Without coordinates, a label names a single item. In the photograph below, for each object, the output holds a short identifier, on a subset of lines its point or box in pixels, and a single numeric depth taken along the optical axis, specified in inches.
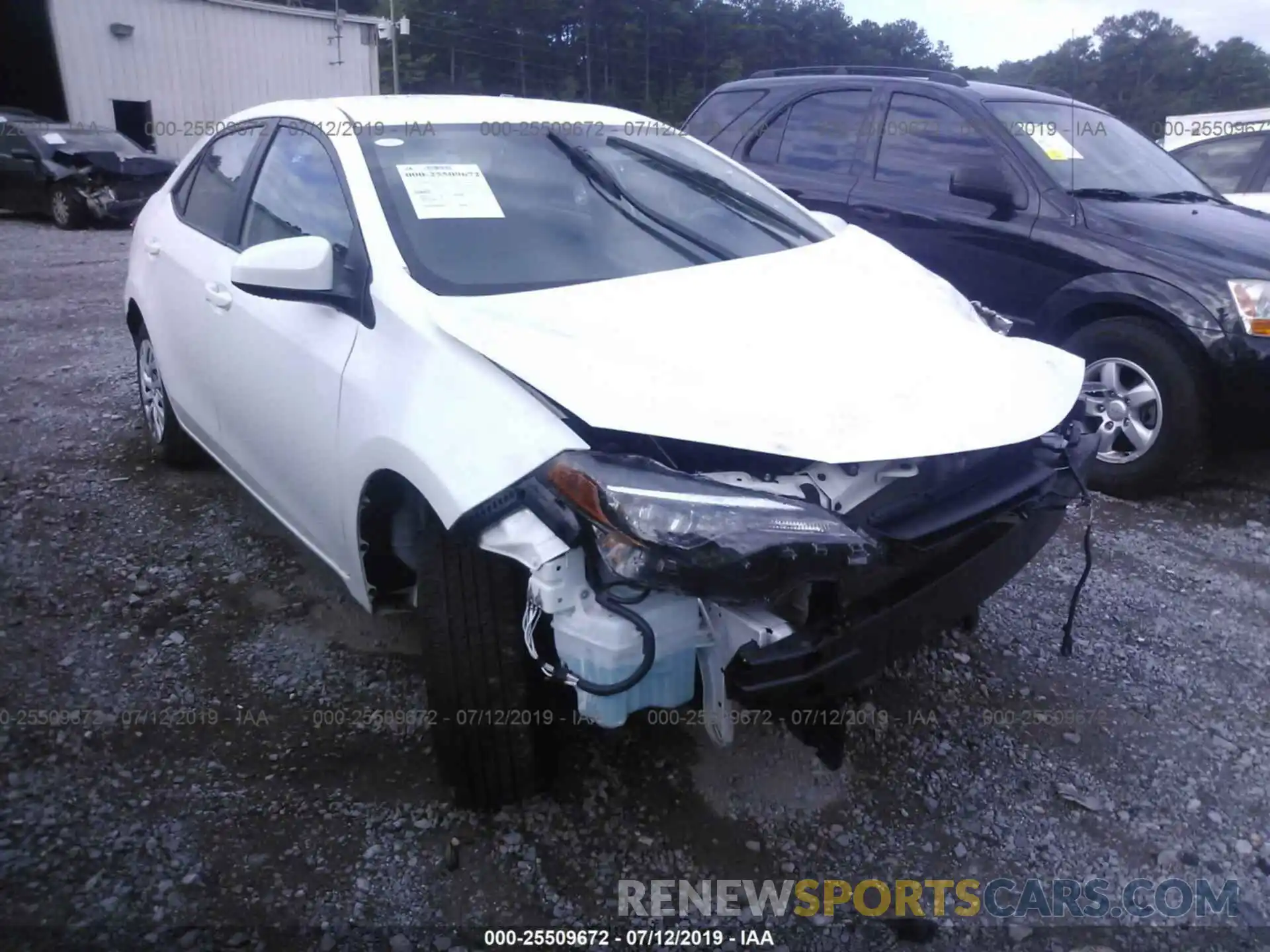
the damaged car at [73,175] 478.0
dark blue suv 161.0
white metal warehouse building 761.0
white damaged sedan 72.9
